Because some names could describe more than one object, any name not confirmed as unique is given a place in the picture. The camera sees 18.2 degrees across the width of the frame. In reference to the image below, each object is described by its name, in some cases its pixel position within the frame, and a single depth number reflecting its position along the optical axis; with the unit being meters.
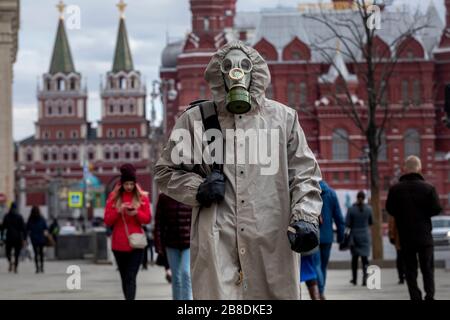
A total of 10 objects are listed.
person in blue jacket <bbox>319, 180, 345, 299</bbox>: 16.08
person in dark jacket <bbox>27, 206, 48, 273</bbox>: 29.02
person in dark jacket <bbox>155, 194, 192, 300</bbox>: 13.87
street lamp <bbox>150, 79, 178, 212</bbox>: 66.00
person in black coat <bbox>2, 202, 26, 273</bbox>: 29.17
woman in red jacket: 13.53
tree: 29.62
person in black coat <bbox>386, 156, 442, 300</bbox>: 13.73
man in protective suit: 6.75
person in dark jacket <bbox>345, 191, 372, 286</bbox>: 21.62
